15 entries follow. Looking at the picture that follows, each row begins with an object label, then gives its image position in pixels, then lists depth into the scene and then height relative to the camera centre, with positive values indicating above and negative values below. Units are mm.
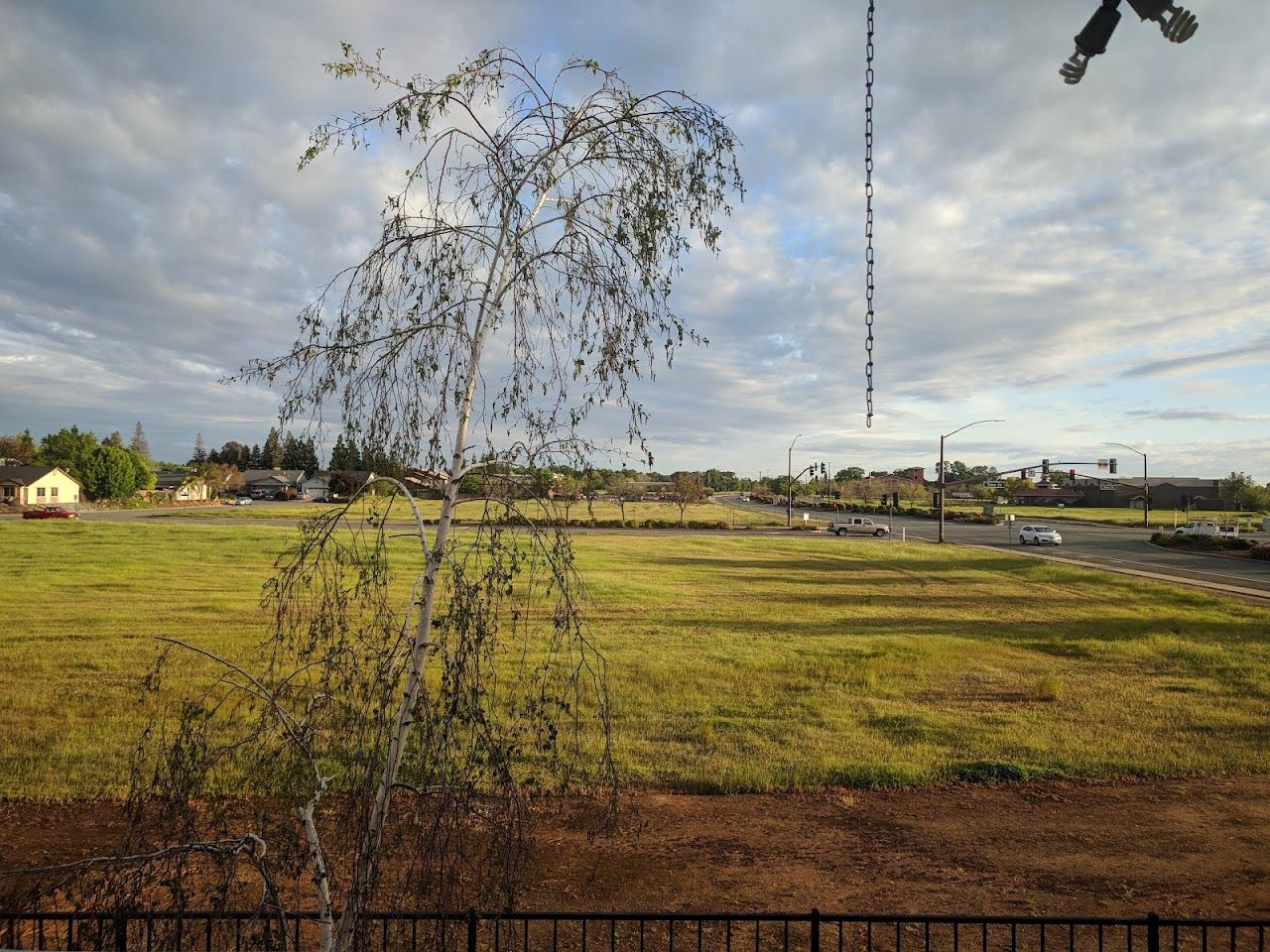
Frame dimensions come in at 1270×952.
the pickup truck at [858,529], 67062 -2523
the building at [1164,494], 132625 +2571
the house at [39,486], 84812 -658
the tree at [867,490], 160625 +2209
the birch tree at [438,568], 4227 -442
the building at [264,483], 127500 +536
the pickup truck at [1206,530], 55469 -1643
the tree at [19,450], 114225 +4440
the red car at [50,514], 60372 -2636
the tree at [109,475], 91375 +807
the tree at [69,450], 96562 +4120
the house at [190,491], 103912 -930
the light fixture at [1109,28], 3811 +2414
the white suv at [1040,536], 54938 -2259
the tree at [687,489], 87062 +869
